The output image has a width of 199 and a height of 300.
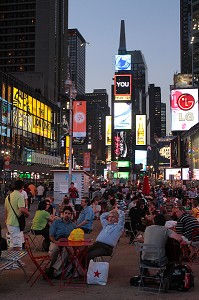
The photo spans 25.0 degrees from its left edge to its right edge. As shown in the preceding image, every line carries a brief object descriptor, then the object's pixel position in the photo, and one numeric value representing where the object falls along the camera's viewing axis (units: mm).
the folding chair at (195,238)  10297
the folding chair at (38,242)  12825
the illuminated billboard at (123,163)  135000
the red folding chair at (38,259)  8390
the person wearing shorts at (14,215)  9906
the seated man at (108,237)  8906
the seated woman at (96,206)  21141
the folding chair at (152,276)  8031
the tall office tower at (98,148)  174850
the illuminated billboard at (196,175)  59694
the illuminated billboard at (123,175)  137625
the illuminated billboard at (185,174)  65969
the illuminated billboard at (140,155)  140175
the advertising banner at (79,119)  26289
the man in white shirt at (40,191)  33006
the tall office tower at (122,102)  101500
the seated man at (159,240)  8109
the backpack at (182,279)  8117
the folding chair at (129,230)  14538
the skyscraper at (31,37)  124562
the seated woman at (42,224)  12578
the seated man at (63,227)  9578
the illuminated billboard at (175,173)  67462
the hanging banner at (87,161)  45856
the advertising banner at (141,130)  112562
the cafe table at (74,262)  8578
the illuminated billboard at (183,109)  56000
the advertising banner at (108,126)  128750
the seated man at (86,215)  13309
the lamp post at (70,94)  25203
